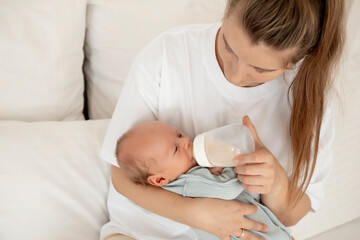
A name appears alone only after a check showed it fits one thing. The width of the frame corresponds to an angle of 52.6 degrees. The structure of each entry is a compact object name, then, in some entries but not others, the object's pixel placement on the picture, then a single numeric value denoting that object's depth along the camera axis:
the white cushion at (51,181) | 1.23
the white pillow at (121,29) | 1.61
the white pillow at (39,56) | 1.38
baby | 1.07
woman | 1.02
